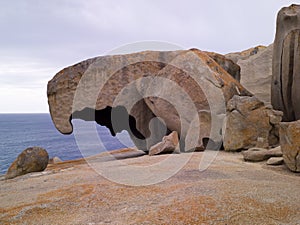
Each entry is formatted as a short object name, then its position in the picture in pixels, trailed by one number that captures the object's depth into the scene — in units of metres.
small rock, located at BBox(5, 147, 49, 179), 8.02
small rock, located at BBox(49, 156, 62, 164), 14.40
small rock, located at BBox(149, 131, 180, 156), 8.66
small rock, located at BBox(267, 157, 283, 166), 5.90
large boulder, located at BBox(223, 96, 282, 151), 8.03
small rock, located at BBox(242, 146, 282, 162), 6.55
